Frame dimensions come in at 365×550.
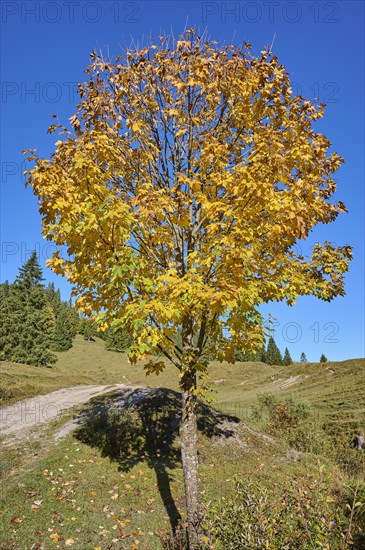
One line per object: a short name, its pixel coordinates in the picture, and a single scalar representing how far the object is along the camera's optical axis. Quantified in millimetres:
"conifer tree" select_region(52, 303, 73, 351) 78394
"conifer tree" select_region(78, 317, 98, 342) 97938
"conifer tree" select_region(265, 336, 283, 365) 99562
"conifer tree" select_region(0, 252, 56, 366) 51469
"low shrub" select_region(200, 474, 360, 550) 3420
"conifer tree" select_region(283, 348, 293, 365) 104475
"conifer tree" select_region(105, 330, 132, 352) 86812
